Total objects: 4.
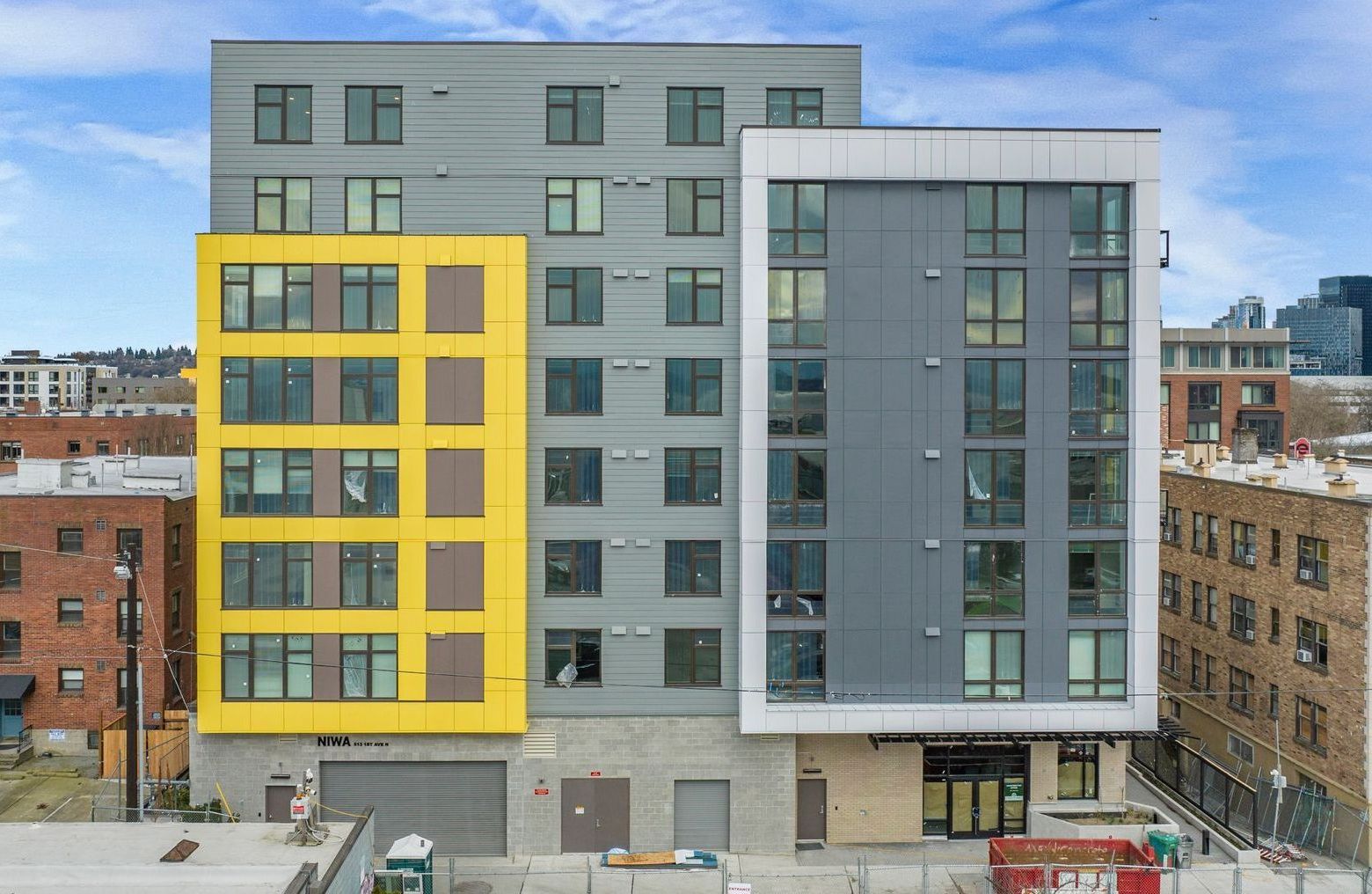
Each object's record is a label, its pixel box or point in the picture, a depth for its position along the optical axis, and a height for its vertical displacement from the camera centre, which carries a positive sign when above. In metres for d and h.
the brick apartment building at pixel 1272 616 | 27.30 -5.68
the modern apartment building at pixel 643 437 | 25.97 +0.16
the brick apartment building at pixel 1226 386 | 72.81 +4.72
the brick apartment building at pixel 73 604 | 33.69 -5.93
